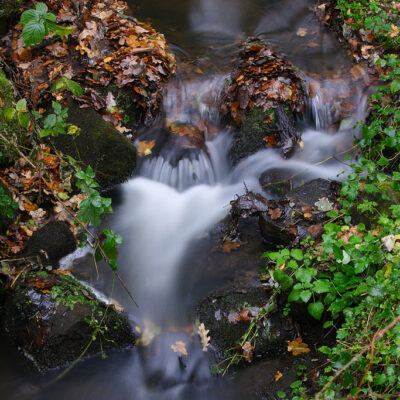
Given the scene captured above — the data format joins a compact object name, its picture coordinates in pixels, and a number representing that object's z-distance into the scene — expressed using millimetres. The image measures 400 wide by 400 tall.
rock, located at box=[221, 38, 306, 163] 5773
